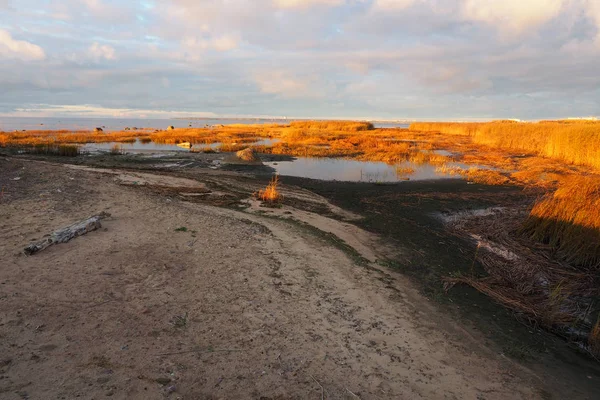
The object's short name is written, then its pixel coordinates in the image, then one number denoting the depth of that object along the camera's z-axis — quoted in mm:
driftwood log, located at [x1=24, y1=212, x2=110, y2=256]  6439
